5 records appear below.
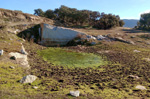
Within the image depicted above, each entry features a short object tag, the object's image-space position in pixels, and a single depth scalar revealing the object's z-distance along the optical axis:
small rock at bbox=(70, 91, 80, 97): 5.18
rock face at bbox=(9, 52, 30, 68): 8.56
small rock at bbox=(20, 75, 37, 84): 5.93
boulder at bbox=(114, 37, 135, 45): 18.80
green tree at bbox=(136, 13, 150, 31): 35.98
